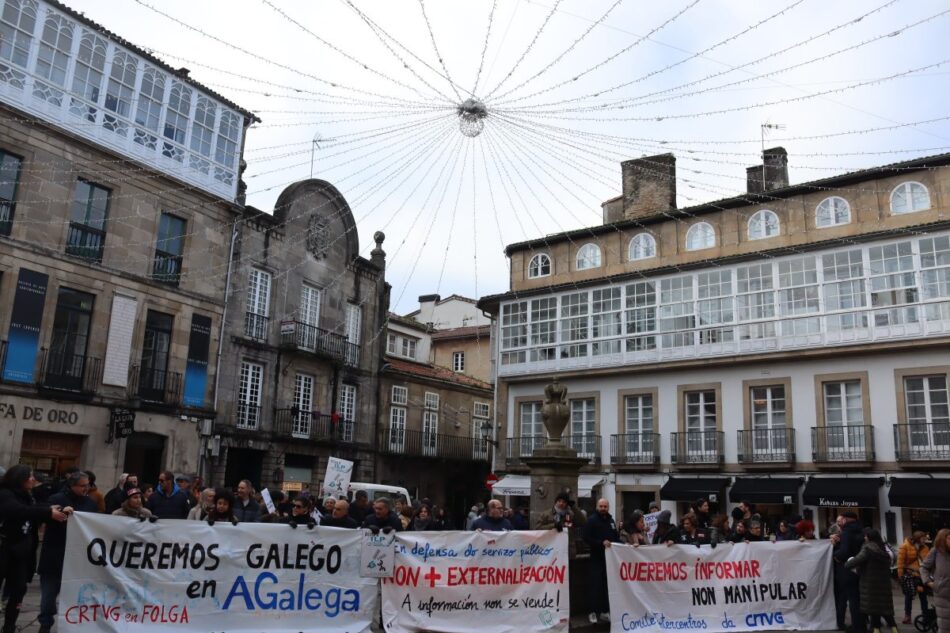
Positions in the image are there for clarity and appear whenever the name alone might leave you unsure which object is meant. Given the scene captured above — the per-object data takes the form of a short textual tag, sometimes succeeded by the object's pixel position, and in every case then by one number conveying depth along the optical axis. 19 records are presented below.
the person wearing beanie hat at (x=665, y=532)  12.07
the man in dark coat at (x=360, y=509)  12.17
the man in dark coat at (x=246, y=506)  11.10
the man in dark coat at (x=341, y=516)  10.09
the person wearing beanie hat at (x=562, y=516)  11.37
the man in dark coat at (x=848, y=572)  11.33
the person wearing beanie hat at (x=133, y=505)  8.92
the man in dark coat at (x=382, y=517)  10.55
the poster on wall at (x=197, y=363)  25.34
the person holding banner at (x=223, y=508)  9.75
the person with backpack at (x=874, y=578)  10.95
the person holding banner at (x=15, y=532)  7.99
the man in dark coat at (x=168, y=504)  11.17
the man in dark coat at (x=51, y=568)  8.21
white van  24.92
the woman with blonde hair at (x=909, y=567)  13.87
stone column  13.55
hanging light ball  12.23
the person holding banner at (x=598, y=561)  10.80
